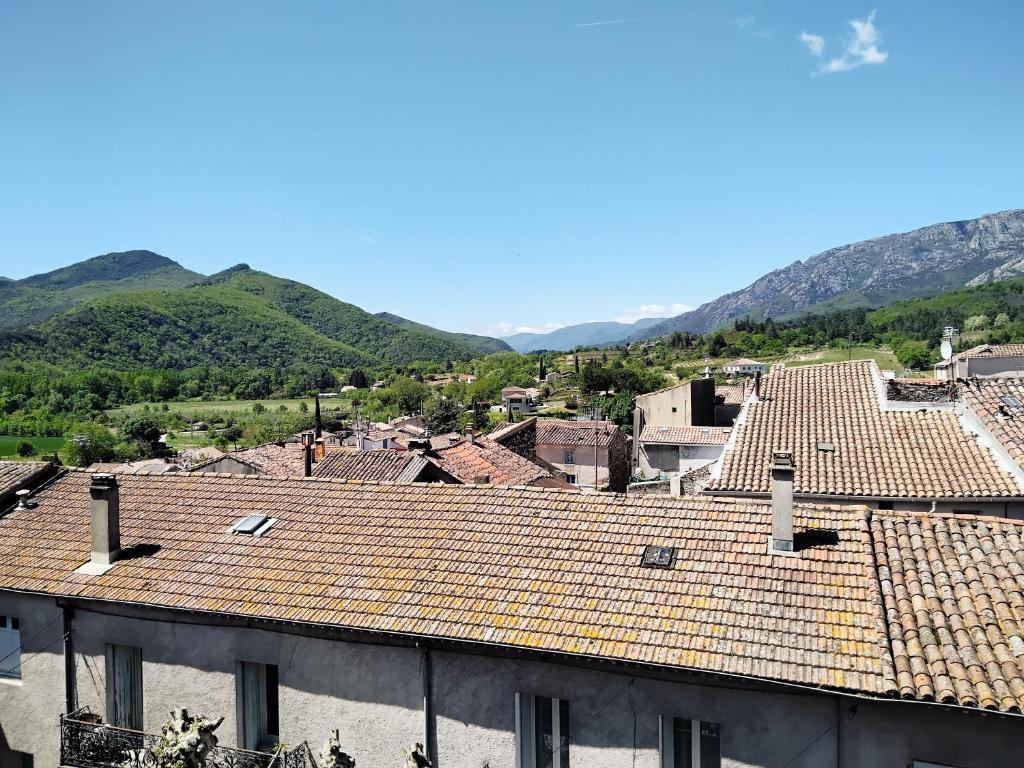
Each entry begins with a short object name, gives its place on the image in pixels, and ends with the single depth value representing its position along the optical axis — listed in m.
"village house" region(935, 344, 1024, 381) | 43.34
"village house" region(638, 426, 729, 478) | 44.41
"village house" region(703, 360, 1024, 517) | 14.48
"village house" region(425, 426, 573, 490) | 27.17
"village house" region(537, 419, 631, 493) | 52.72
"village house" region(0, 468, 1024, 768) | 7.59
